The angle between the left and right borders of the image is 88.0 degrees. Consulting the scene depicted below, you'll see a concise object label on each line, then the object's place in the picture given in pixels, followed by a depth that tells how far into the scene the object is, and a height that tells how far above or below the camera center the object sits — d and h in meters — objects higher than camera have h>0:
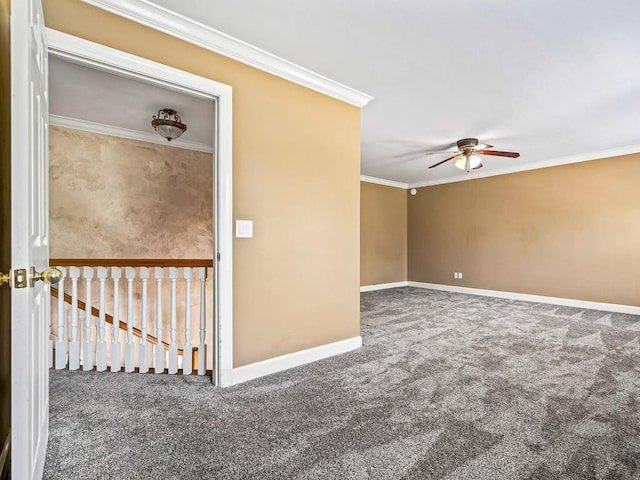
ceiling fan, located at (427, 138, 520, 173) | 4.20 +1.07
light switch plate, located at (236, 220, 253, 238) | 2.37 +0.07
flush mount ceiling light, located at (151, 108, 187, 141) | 3.20 +1.11
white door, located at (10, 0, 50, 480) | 1.06 +0.01
